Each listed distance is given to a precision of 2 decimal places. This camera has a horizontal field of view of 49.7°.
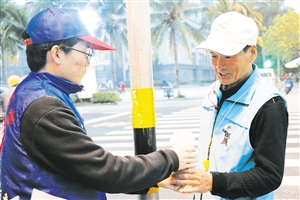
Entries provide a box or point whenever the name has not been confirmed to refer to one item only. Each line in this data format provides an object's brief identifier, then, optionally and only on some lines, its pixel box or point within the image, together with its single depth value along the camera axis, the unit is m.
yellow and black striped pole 1.80
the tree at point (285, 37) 22.56
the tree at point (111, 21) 29.33
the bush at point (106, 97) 23.76
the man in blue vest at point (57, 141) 1.14
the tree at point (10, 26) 25.23
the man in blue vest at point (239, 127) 1.46
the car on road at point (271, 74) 23.37
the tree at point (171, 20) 25.72
